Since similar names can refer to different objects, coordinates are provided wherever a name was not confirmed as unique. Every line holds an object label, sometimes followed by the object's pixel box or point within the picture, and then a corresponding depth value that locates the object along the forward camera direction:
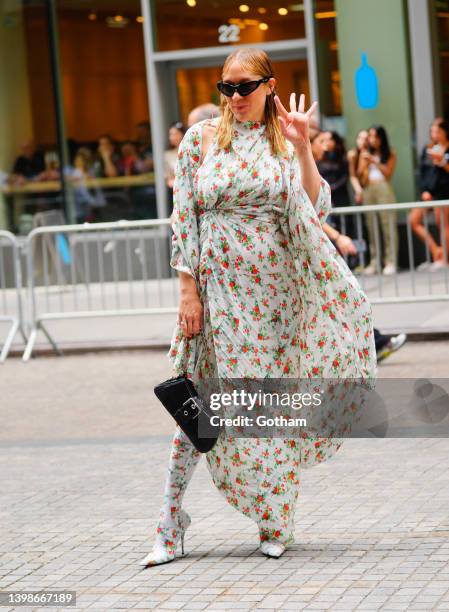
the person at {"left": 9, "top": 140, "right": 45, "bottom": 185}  18.09
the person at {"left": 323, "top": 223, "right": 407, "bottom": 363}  9.88
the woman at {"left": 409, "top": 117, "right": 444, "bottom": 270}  15.77
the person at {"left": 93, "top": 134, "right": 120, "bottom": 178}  17.88
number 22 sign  17.09
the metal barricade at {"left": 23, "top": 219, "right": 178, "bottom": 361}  12.41
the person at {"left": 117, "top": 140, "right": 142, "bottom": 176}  17.81
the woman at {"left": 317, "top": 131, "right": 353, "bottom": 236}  16.08
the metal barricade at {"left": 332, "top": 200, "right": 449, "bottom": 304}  11.98
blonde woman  5.25
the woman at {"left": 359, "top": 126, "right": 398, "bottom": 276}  16.14
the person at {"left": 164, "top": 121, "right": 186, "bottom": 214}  16.30
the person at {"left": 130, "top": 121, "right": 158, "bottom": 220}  17.78
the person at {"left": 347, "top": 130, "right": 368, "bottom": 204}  16.19
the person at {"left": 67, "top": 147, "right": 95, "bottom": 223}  18.03
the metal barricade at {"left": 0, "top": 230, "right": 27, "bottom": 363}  12.30
